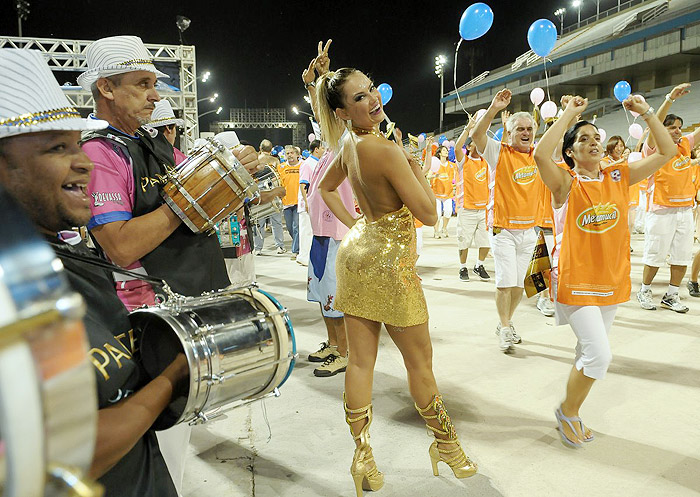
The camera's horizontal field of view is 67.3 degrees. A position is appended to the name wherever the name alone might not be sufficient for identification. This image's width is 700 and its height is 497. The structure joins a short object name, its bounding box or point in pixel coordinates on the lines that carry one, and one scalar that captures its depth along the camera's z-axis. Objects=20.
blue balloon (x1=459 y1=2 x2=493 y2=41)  6.34
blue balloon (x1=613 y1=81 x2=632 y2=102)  11.52
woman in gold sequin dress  2.71
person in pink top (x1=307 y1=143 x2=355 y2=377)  4.69
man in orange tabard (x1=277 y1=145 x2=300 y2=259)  11.23
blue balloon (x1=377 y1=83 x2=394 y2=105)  8.94
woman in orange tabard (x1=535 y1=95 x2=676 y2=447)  3.22
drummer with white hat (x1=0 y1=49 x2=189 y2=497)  1.09
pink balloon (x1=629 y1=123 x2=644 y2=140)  10.36
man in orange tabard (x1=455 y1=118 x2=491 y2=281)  8.34
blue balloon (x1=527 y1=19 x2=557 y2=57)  6.70
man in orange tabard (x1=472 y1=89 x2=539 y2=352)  5.25
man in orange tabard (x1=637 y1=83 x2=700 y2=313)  6.40
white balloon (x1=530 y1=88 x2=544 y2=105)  8.43
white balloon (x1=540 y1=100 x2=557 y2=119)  7.53
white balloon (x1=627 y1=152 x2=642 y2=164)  8.14
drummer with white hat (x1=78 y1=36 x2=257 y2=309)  2.07
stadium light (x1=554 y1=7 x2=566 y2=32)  41.12
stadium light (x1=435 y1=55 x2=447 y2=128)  29.31
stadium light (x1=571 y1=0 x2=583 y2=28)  40.56
